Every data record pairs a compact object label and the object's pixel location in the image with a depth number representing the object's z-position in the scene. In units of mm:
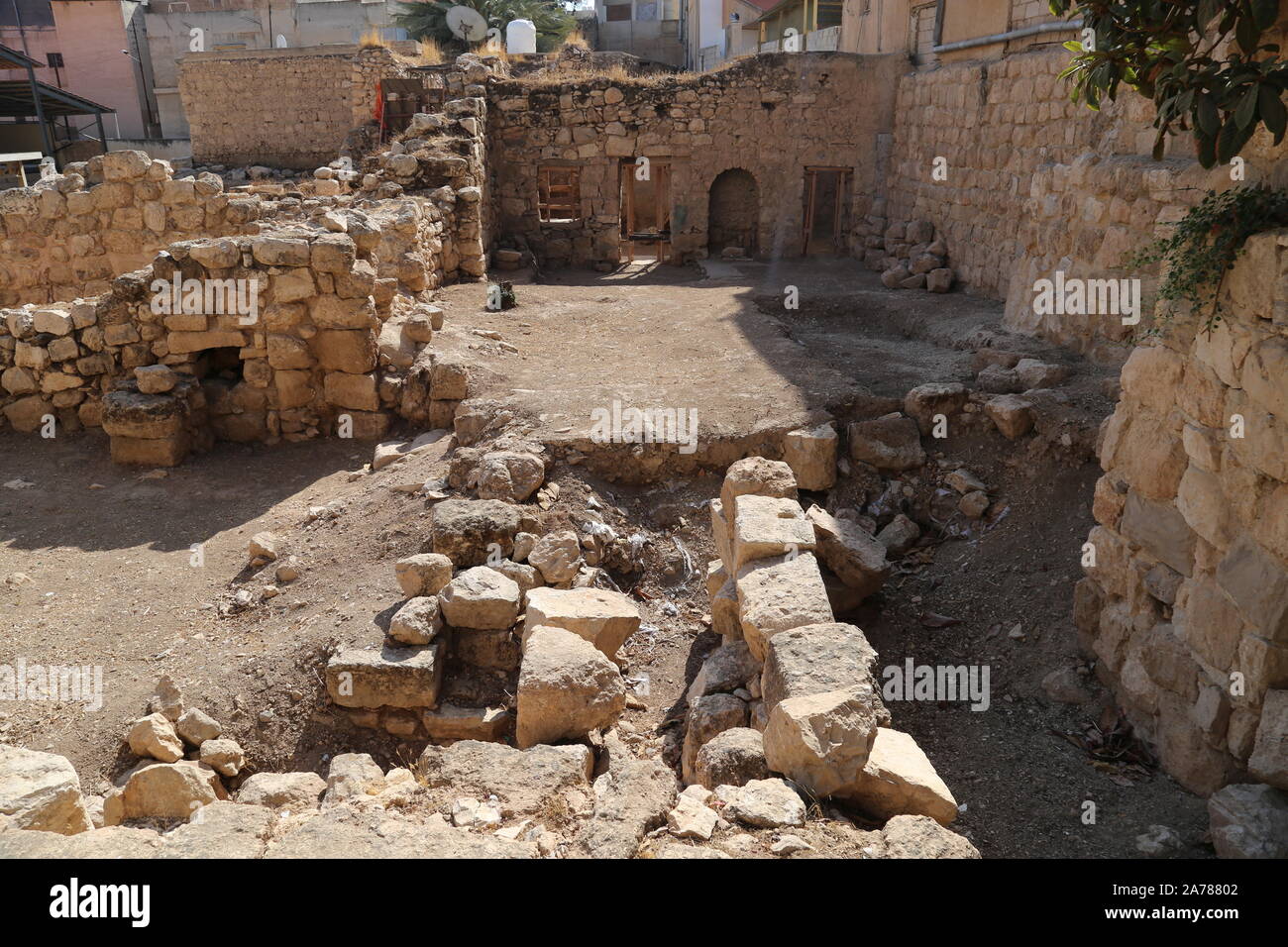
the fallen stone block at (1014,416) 6785
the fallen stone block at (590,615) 5191
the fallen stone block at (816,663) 3967
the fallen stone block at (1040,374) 7145
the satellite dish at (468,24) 24500
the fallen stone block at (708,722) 4520
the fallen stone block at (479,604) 5406
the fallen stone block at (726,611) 5367
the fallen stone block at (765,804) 3271
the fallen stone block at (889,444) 7223
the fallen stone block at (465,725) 5133
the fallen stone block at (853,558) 5805
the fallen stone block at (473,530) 5984
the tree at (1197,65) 3311
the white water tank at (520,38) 20828
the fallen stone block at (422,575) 5617
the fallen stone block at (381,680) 5098
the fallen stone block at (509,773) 3797
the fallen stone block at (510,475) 6477
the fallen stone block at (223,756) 4832
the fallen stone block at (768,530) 5082
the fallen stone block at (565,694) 4523
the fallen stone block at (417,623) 5227
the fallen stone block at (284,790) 4359
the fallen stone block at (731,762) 3889
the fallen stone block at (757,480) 5977
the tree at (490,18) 25281
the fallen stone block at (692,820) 3230
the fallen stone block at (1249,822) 3174
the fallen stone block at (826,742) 3561
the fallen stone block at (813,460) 7098
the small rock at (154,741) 4750
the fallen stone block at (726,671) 4879
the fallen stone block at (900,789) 3574
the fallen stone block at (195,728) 4906
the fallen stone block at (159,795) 4473
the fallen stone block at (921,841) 3002
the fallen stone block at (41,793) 3174
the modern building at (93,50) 28547
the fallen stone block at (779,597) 4547
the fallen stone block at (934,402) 7426
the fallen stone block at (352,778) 4184
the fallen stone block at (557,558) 5918
